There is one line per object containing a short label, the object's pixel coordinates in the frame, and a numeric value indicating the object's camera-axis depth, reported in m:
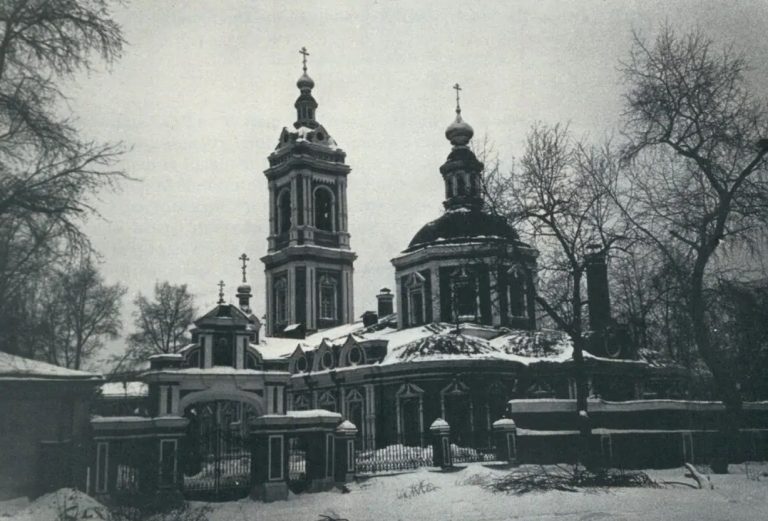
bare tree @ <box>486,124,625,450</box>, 19.59
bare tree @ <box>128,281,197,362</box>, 34.53
